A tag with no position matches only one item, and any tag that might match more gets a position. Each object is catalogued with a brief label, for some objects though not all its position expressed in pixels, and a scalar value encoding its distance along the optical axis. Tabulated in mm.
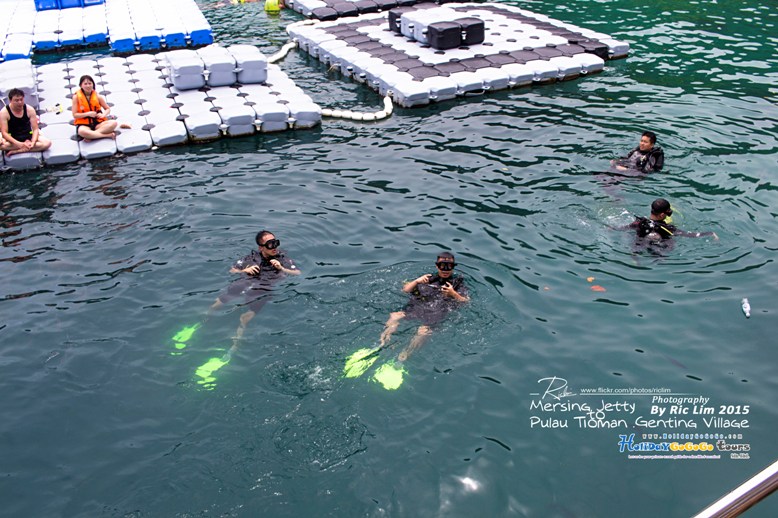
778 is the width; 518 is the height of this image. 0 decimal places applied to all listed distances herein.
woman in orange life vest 16438
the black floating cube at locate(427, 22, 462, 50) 21375
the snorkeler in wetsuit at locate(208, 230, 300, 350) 11297
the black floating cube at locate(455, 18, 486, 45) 21781
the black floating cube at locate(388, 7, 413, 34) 23500
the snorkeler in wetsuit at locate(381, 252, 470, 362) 10547
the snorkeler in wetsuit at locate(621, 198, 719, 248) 12188
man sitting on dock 15617
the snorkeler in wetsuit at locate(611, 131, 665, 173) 14727
